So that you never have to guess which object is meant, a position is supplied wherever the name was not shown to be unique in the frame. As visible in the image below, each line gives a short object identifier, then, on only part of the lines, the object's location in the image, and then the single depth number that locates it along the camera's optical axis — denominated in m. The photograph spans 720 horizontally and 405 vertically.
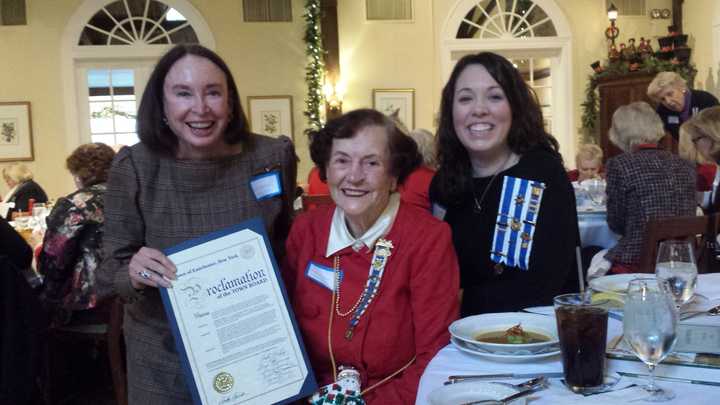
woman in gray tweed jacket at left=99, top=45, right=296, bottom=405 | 1.76
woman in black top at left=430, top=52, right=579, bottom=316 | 1.89
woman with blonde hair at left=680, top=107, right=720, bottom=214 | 3.90
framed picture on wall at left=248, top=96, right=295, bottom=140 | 8.93
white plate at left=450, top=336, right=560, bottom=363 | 1.31
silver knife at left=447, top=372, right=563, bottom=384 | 1.24
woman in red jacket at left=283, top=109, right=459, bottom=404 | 1.66
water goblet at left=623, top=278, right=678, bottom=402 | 1.12
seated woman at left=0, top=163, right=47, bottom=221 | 6.59
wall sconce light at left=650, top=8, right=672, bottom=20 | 9.38
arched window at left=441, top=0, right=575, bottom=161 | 9.20
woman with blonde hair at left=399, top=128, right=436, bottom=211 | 2.76
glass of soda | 1.16
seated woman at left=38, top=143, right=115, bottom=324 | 3.26
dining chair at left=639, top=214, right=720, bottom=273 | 2.99
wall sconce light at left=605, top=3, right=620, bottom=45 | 8.95
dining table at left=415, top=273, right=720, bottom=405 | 1.12
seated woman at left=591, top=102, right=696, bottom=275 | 3.57
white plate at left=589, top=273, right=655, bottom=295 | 1.72
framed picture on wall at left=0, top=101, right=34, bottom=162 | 8.59
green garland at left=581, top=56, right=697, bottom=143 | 8.55
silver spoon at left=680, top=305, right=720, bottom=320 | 1.54
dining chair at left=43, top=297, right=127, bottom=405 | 2.82
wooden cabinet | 8.43
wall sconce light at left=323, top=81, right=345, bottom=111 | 8.84
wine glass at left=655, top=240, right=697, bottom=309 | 1.54
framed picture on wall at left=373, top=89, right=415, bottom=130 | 9.10
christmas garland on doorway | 8.76
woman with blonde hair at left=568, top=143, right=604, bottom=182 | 6.12
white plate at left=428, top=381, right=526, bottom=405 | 1.14
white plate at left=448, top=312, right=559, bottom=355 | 1.41
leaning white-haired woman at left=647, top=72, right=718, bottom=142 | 6.33
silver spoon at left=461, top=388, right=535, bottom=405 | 1.08
